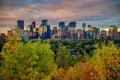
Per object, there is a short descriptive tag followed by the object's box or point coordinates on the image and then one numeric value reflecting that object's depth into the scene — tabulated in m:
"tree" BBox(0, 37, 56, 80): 40.25
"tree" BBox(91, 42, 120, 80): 45.00
